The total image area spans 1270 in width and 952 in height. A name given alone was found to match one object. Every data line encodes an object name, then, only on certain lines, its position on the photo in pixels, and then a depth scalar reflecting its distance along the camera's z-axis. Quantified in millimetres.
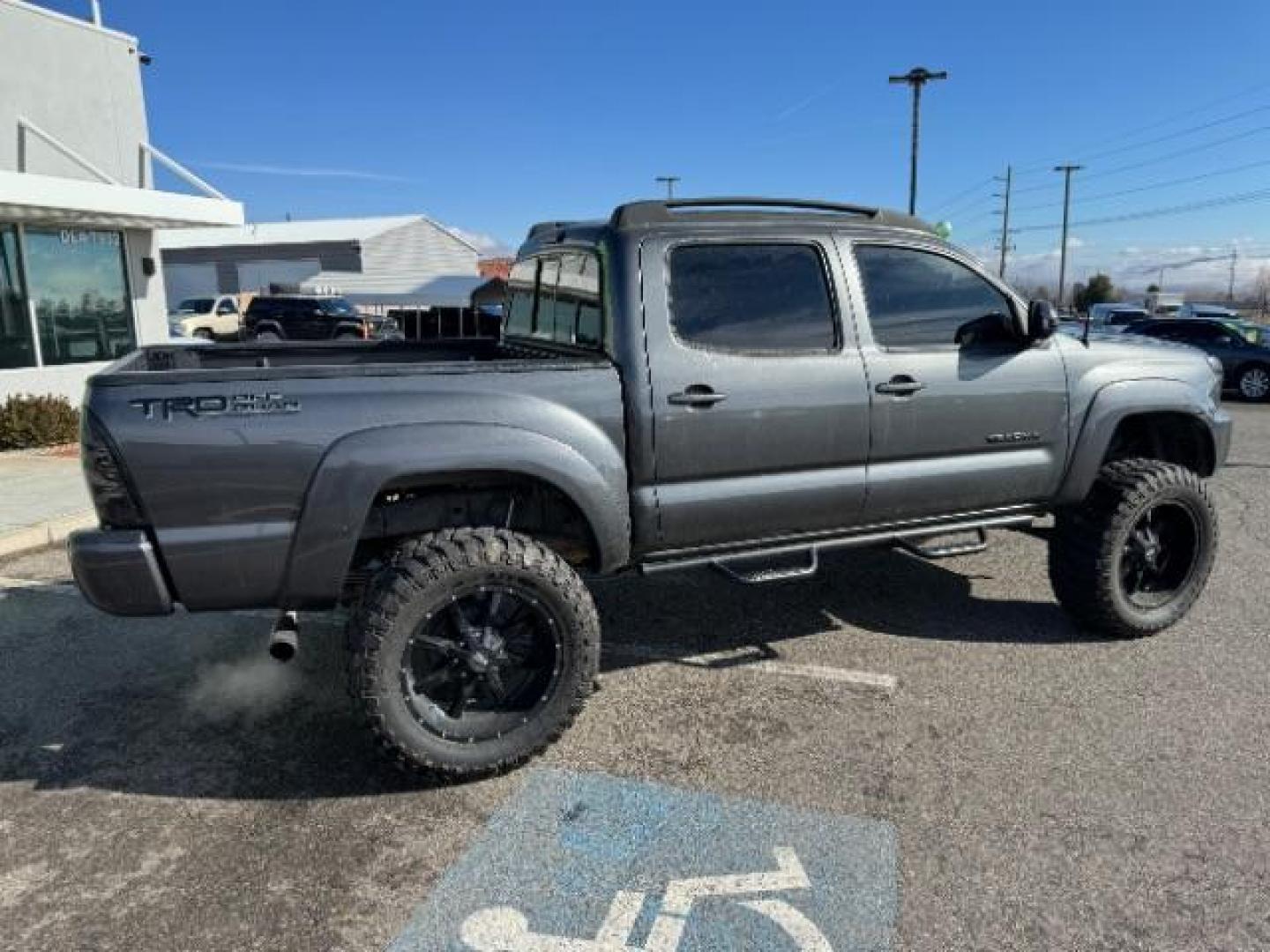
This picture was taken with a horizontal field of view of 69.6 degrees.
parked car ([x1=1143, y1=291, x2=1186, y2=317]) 35419
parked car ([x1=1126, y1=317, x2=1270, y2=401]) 16547
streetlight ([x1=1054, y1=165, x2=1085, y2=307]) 53438
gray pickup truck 2963
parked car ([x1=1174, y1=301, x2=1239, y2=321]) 22672
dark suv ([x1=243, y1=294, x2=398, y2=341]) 26484
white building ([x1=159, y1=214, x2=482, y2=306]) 54438
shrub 9703
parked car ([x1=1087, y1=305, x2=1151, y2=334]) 24250
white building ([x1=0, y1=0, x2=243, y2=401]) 11125
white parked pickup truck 28419
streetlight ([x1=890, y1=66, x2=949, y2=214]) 29922
